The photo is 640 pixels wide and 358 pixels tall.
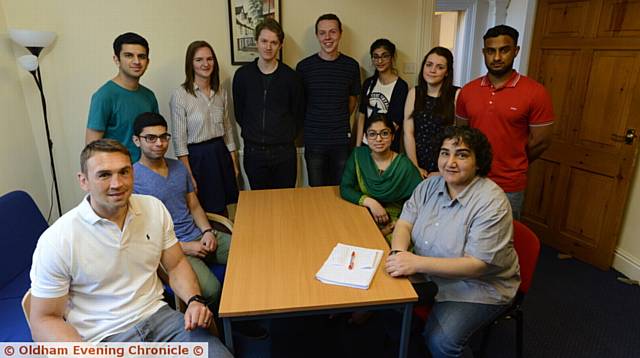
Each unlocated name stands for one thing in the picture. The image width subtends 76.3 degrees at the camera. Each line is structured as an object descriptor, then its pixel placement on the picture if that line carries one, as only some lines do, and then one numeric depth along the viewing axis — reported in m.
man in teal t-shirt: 2.36
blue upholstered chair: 1.81
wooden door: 2.66
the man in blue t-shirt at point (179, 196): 2.04
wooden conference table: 1.43
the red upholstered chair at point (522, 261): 1.75
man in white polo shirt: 1.36
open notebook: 1.53
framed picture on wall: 3.03
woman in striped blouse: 2.63
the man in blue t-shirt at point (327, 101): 2.91
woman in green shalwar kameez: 2.21
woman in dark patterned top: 2.44
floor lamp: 2.54
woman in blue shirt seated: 1.61
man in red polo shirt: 2.19
